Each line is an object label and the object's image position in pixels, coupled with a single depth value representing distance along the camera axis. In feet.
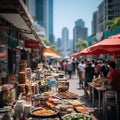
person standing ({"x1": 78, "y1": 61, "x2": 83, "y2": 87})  67.02
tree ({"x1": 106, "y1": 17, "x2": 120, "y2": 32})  114.01
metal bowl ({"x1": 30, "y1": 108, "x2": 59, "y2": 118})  18.88
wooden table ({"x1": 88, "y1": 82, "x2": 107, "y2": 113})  34.51
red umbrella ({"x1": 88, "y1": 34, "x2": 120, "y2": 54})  28.39
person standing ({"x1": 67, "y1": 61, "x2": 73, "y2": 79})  87.56
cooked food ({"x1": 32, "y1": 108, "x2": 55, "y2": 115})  19.80
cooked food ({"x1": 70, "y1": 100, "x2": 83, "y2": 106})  24.00
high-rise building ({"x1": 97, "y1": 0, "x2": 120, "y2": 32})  418.92
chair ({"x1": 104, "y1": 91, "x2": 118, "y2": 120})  32.71
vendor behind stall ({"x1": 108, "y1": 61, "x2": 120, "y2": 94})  33.69
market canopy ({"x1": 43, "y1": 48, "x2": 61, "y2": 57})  83.30
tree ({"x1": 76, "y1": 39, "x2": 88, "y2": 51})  397.86
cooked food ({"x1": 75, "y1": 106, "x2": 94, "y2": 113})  22.00
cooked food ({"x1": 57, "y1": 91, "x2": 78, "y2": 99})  27.93
